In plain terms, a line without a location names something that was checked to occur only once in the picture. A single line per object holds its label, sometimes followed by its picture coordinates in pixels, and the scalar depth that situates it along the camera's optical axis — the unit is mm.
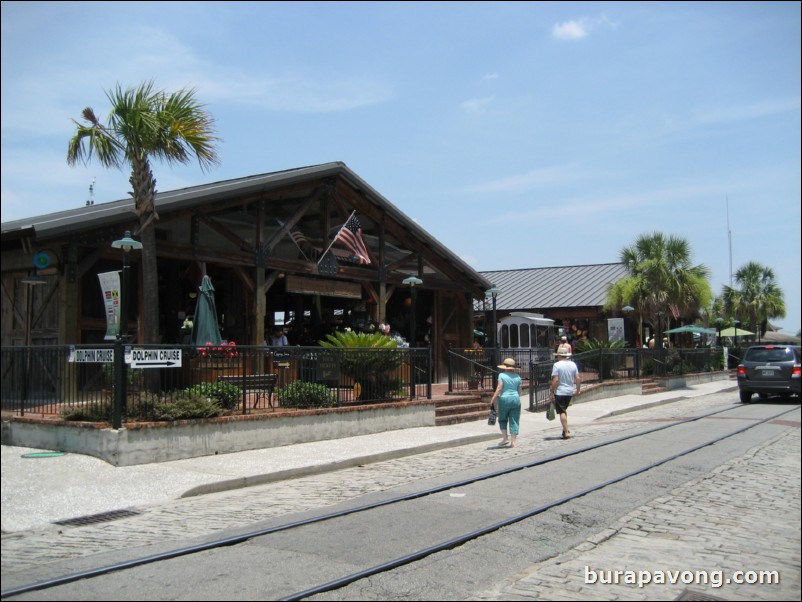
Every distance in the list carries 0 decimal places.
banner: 11555
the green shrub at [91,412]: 11180
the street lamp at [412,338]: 17100
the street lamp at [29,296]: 14719
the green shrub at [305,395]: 14070
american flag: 20444
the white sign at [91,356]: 11305
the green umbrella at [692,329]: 40672
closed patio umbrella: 15594
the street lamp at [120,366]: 10783
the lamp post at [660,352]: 31312
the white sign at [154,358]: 11234
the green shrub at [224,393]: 12508
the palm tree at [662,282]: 31078
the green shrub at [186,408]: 11461
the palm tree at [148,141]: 12898
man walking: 15219
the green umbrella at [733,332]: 47447
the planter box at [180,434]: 10727
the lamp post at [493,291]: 24367
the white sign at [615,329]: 30875
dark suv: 21328
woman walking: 13992
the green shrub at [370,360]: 15641
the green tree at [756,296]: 46656
